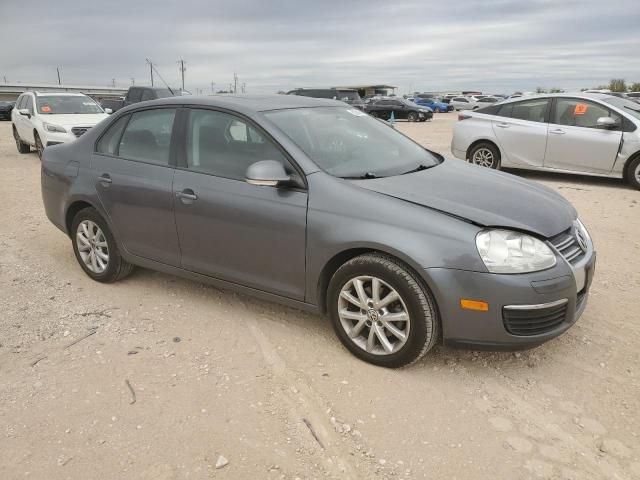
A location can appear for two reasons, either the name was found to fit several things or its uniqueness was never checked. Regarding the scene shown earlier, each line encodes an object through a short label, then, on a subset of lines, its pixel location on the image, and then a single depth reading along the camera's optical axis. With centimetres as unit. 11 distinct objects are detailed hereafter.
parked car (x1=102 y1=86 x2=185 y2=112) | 1761
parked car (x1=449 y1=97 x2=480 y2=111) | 4788
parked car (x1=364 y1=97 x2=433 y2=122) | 3102
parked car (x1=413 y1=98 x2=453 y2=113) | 4772
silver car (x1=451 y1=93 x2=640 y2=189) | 833
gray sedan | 294
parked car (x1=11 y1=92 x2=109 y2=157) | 1154
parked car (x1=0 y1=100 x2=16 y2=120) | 3431
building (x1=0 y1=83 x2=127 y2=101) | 6494
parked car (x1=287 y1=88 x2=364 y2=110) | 2652
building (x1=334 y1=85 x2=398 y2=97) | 7225
